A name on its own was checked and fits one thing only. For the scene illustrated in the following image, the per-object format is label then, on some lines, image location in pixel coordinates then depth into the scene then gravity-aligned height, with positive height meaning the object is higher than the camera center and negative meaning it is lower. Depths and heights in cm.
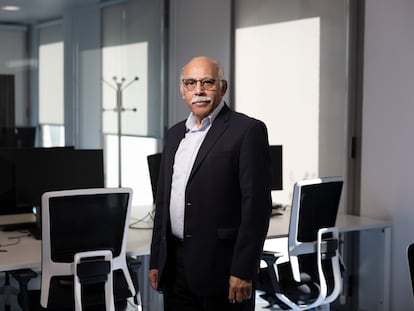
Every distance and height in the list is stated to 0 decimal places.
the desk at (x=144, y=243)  314 -67
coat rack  605 +25
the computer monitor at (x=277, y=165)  458 -30
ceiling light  554 +95
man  243 -31
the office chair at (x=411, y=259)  210 -44
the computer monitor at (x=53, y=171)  370 -30
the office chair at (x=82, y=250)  306 -62
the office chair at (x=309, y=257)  365 -77
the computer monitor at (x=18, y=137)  566 -16
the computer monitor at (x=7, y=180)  379 -36
